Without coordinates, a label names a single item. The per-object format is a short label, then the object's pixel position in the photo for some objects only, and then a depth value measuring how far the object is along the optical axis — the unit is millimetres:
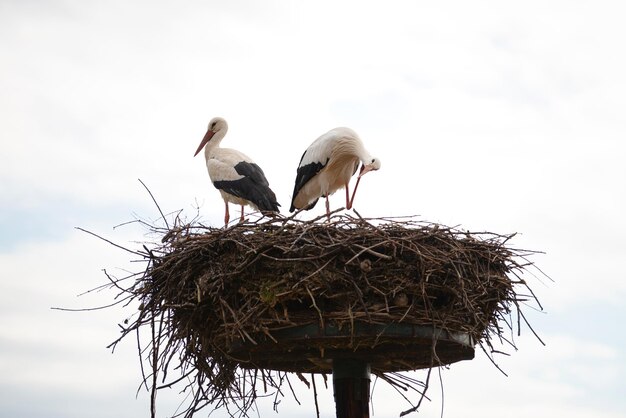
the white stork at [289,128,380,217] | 9453
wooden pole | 6617
